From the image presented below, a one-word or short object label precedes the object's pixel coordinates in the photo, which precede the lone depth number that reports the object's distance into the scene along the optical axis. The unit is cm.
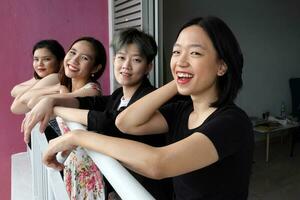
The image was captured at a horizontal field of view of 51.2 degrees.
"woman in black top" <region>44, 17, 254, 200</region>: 67
